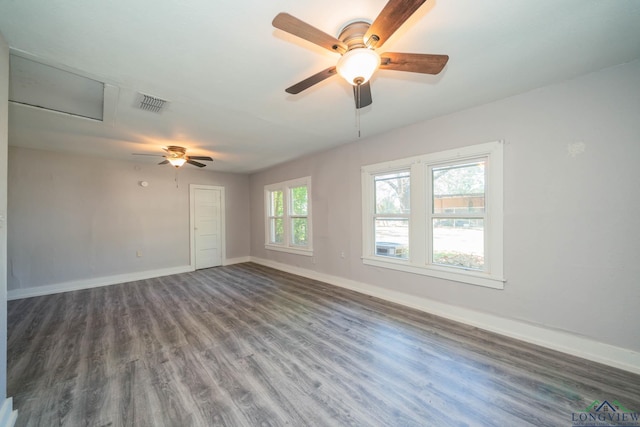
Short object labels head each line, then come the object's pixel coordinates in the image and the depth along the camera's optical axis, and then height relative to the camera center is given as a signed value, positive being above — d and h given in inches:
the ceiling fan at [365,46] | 48.1 +39.0
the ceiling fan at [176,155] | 163.2 +39.7
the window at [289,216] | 210.6 -4.7
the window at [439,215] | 108.8 -2.2
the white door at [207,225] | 239.5 -14.0
